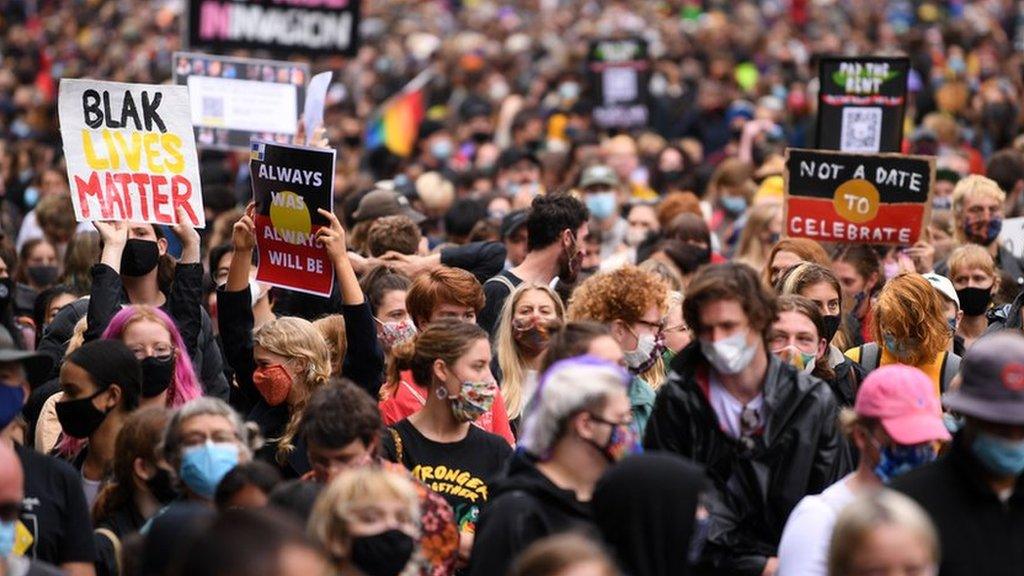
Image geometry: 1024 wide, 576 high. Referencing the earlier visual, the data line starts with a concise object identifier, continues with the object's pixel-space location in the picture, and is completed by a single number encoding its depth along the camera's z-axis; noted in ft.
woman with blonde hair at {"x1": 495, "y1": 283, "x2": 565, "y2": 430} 59.77
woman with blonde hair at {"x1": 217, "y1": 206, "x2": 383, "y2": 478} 55.83
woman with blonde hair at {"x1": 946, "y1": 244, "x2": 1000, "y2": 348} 70.28
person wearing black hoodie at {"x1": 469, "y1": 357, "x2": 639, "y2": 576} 40.04
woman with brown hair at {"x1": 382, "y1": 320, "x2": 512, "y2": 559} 50.85
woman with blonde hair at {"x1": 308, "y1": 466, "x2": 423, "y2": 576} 39.83
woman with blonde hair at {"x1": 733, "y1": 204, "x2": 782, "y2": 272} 90.43
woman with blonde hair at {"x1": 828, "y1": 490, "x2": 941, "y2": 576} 35.22
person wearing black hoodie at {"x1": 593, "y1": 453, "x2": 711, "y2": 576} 37.37
